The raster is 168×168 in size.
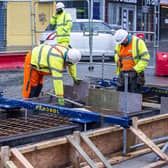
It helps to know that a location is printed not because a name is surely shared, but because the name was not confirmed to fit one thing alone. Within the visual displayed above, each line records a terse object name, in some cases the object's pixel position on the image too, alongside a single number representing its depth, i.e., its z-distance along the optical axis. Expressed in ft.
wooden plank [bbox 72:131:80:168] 25.81
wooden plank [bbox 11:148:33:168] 22.94
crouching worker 34.06
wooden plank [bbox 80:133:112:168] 25.69
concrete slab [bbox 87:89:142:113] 33.42
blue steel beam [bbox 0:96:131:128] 27.48
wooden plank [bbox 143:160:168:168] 26.94
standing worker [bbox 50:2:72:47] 54.26
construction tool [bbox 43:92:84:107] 34.71
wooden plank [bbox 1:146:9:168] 22.91
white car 69.83
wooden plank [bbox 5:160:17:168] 22.64
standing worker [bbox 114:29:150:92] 36.09
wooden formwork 23.43
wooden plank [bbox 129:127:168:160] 28.05
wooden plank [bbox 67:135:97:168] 24.79
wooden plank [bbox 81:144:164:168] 26.56
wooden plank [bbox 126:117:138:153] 28.57
